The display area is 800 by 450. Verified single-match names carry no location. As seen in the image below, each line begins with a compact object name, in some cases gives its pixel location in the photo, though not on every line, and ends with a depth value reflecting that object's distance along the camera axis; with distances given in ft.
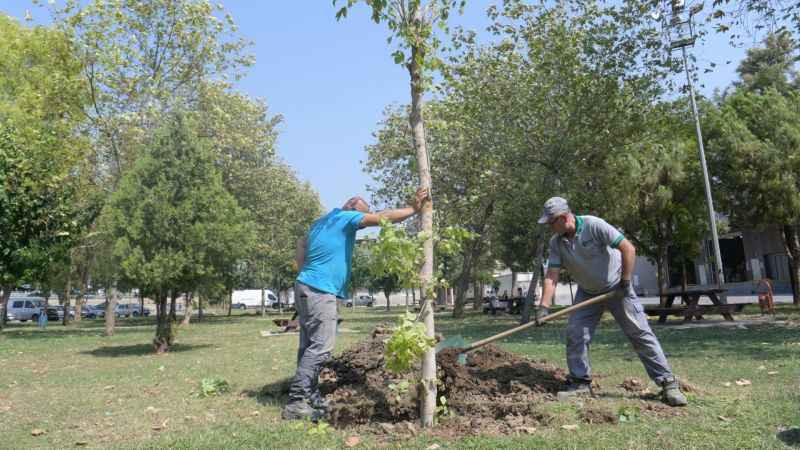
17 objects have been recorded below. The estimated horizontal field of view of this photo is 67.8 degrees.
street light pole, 67.18
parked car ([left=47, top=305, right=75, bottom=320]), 155.74
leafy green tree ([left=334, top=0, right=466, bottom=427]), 15.57
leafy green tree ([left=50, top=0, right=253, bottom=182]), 65.31
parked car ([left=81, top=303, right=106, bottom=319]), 176.96
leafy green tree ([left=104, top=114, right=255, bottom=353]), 41.93
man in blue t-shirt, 17.79
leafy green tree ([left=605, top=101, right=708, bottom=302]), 60.39
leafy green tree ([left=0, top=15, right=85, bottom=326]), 53.47
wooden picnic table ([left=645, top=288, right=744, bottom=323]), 49.32
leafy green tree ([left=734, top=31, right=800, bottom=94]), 124.36
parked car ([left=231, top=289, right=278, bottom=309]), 218.59
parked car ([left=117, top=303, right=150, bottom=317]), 190.66
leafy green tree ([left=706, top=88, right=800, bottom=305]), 68.44
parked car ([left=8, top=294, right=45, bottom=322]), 151.74
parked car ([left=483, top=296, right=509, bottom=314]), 95.71
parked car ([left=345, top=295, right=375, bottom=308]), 241.55
